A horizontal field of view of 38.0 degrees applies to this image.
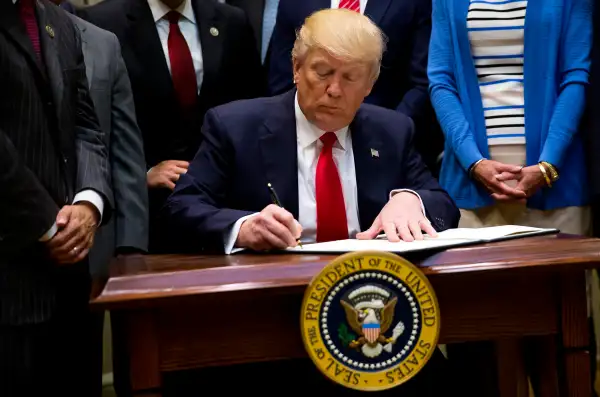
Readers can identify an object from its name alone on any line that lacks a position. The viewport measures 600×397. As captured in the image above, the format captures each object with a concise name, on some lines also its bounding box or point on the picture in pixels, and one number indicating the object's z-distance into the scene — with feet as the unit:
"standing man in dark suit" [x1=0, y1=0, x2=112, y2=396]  5.62
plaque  5.02
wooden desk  5.00
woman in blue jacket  8.73
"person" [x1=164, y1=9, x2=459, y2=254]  7.16
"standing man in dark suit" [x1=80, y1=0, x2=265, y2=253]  9.19
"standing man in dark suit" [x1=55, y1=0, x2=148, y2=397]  8.11
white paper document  5.54
